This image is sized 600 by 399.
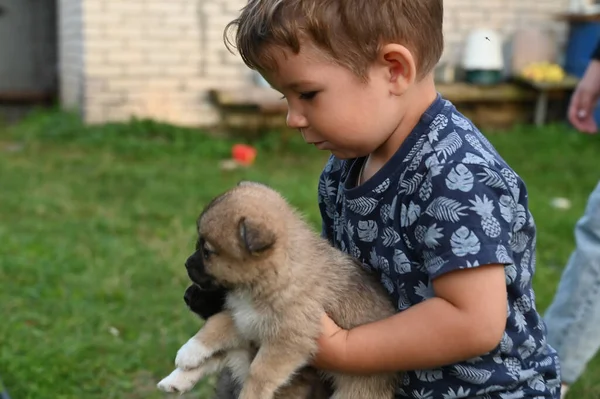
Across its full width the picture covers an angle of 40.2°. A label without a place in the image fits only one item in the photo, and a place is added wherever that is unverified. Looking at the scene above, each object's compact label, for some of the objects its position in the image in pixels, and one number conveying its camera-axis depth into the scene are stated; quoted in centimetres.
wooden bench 884
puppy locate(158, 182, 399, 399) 184
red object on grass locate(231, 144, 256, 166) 776
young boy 170
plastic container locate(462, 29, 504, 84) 955
